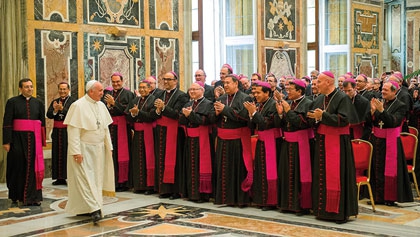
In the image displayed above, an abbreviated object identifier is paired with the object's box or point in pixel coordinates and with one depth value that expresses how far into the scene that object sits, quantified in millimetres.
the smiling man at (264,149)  8305
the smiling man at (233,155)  8641
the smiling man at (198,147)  9008
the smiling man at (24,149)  8922
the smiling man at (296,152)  8008
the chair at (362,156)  8000
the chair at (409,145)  9062
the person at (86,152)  7648
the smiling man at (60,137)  10742
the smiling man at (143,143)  9898
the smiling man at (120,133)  10289
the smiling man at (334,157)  7551
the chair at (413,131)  9728
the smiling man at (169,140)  9445
